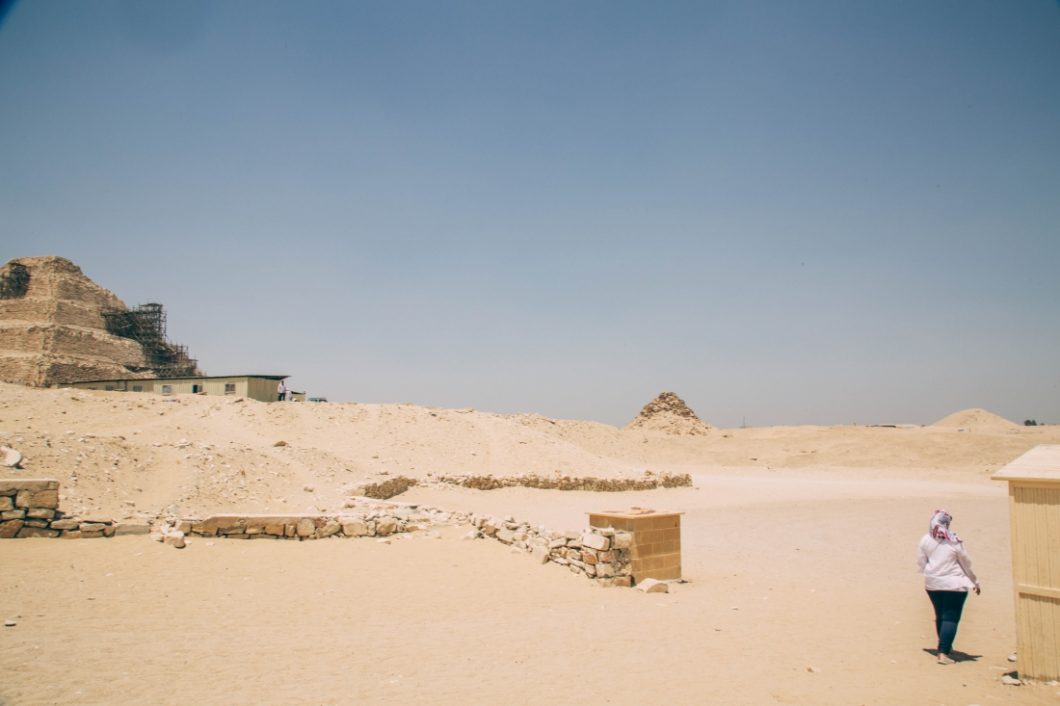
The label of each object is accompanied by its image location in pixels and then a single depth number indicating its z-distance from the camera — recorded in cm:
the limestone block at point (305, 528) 1134
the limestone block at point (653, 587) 925
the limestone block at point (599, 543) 955
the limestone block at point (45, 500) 1012
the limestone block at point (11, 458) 1211
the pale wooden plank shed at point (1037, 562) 557
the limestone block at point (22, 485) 997
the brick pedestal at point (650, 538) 961
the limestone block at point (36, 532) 999
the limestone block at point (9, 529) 988
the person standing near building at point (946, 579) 645
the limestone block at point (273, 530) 1125
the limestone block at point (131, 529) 1058
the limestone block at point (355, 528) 1178
